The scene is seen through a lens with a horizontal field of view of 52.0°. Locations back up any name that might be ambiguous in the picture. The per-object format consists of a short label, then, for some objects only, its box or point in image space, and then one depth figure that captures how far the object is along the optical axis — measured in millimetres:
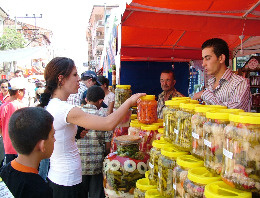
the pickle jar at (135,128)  2793
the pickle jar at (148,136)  2662
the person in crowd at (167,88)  4363
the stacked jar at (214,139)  1327
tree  23125
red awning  3201
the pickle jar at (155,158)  2025
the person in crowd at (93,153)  3266
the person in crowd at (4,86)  6918
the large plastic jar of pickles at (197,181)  1305
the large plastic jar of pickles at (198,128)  1543
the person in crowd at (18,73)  7121
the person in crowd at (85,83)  5125
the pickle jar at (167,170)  1752
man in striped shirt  2307
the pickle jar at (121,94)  3337
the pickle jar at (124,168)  2439
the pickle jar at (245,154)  1103
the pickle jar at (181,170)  1524
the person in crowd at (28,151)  1377
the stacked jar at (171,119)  1948
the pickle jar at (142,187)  2121
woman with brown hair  2082
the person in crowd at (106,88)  6340
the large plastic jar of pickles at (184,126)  1761
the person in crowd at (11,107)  4250
